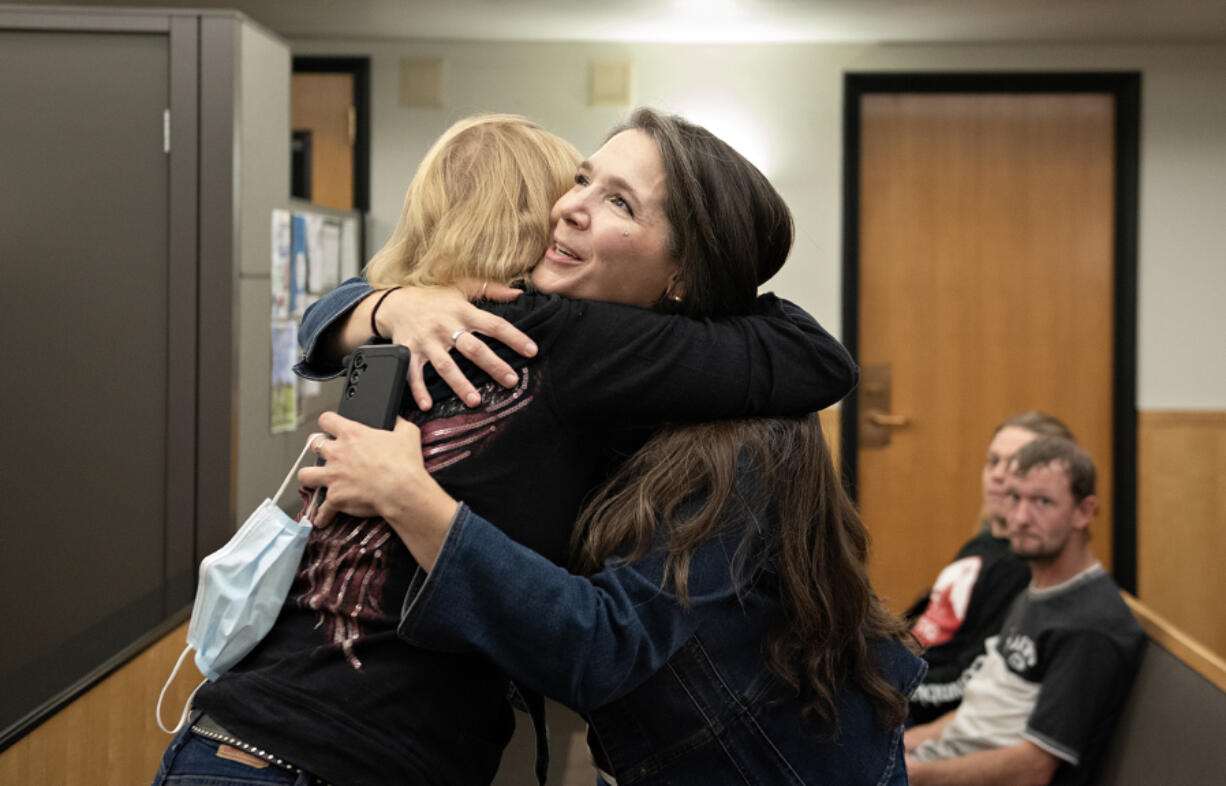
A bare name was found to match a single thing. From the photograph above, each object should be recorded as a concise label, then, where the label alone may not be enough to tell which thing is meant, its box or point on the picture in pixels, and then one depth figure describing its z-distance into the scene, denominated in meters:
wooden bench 1.85
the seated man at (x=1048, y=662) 2.16
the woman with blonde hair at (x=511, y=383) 1.06
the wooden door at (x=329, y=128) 4.76
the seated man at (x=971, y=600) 2.63
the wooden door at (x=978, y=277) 4.83
